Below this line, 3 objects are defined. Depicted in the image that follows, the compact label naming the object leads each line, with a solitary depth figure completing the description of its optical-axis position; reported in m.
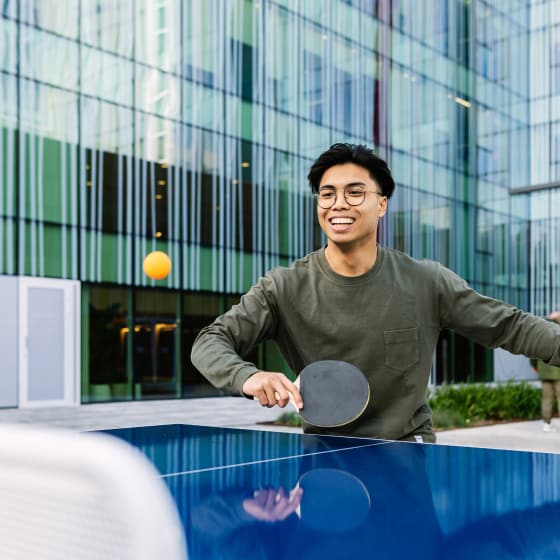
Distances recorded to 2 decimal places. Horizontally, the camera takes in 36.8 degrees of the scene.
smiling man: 3.59
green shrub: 15.47
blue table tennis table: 1.76
